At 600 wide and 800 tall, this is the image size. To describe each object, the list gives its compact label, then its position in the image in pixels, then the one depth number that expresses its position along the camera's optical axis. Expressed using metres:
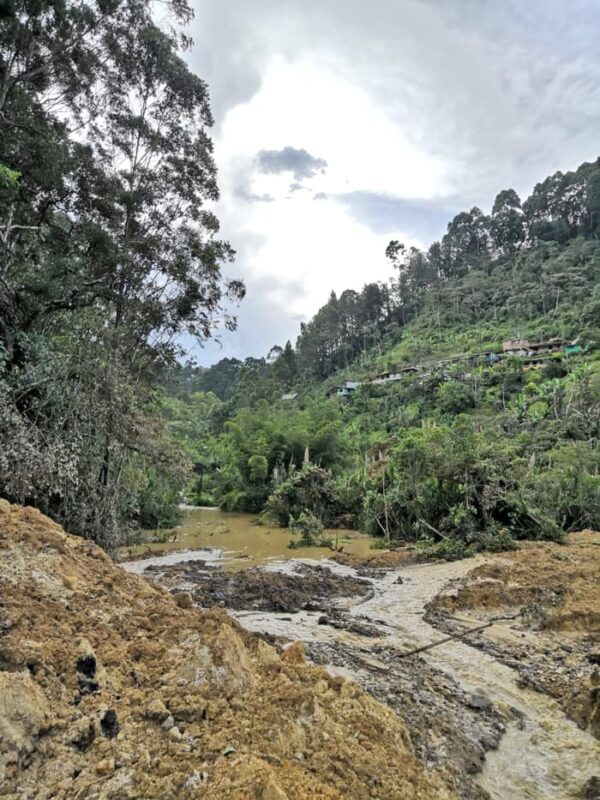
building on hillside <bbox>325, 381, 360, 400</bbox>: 54.12
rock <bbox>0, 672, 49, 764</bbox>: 2.69
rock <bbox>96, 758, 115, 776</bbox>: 2.70
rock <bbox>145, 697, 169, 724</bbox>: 3.20
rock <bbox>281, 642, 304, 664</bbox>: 4.56
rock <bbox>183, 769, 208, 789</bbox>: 2.62
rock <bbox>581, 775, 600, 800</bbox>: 3.47
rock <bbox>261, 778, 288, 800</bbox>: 2.48
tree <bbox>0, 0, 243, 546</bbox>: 9.54
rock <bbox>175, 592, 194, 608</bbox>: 5.73
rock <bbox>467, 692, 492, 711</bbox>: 4.84
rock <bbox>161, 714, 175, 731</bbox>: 3.13
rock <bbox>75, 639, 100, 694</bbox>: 3.37
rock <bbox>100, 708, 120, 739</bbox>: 3.02
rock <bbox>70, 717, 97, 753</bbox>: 2.89
